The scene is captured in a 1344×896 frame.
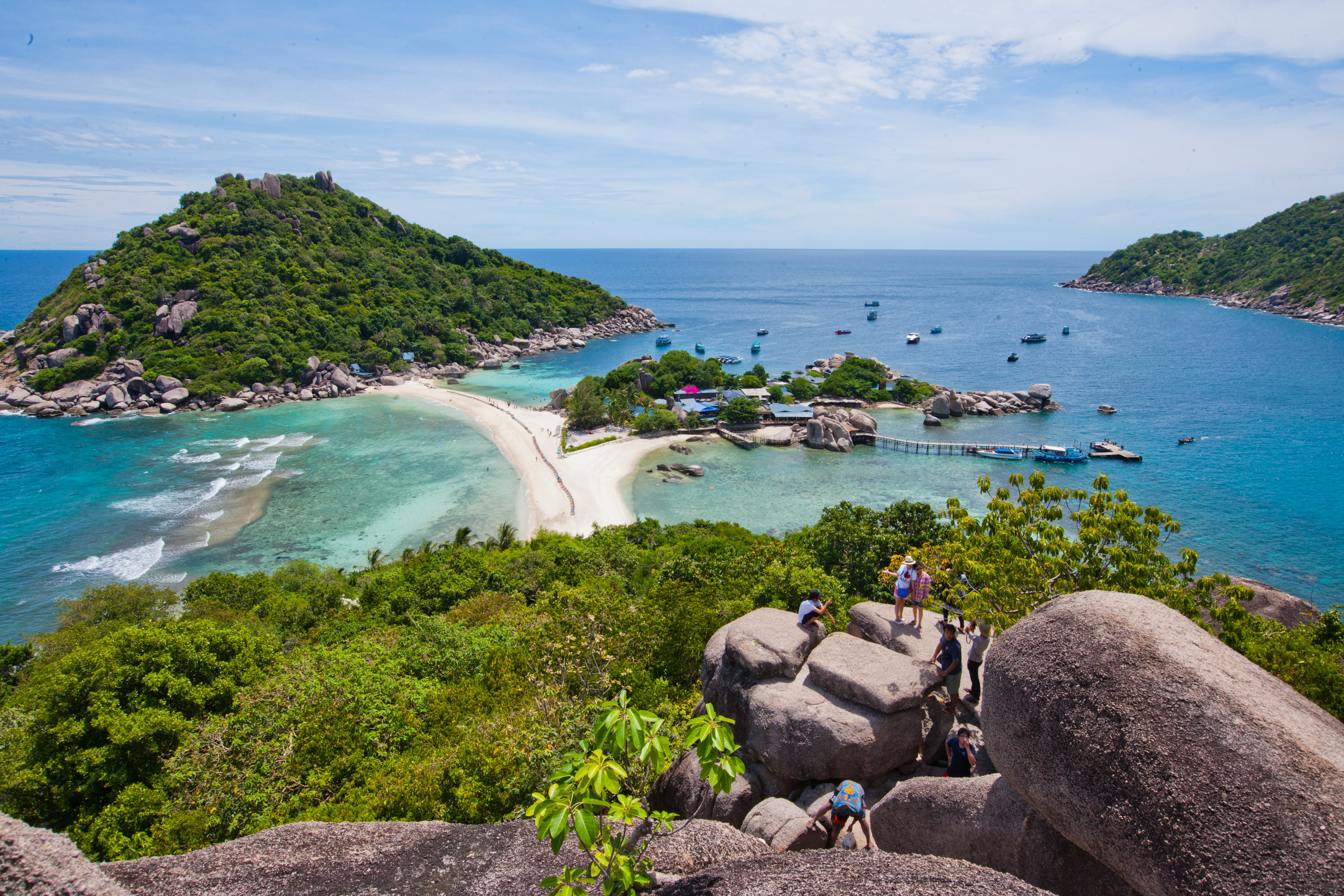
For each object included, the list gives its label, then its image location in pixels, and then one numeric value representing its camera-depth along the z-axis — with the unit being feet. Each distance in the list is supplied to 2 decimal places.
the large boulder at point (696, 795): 41.75
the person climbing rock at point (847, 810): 36.27
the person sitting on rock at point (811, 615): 50.06
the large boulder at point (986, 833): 25.85
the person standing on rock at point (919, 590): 52.01
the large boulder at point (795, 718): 41.78
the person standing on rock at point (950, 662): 44.93
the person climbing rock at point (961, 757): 39.27
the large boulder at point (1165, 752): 18.84
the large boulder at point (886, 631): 50.11
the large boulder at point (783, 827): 35.73
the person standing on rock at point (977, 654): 46.93
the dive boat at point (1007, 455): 213.05
